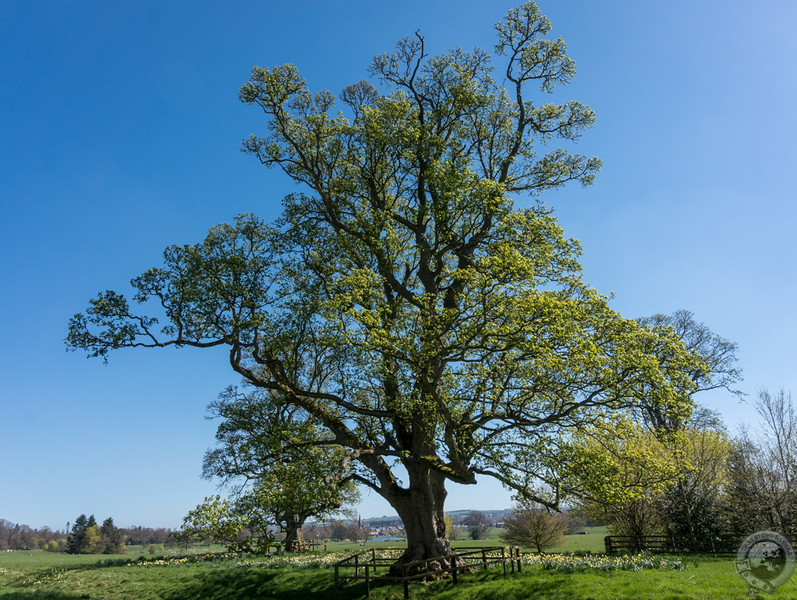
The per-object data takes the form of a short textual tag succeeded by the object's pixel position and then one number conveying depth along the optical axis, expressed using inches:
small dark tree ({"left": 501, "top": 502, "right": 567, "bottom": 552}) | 1411.2
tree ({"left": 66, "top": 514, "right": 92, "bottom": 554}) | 2989.9
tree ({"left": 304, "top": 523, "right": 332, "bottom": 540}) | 4699.8
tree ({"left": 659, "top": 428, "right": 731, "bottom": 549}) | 1130.7
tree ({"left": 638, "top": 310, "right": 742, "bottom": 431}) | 1478.8
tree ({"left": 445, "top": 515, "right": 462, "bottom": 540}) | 2583.2
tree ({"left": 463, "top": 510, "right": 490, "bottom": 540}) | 3009.4
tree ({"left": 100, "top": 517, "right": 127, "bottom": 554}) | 3026.6
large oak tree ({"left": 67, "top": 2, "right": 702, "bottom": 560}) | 608.7
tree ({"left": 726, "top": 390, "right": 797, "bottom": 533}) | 983.6
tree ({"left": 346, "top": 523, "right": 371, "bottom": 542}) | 3589.1
